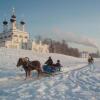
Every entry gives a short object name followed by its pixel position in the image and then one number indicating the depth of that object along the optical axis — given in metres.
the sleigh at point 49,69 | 10.48
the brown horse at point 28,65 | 9.23
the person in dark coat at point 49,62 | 11.24
